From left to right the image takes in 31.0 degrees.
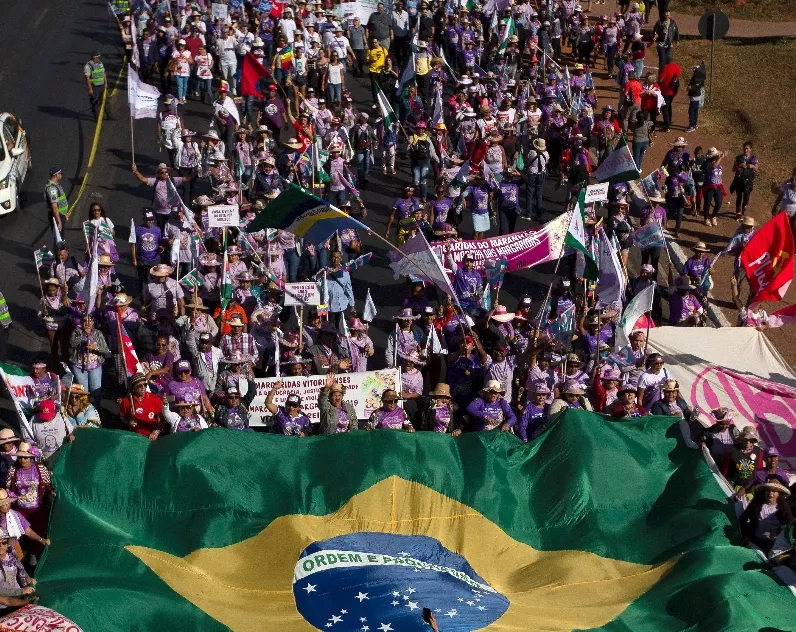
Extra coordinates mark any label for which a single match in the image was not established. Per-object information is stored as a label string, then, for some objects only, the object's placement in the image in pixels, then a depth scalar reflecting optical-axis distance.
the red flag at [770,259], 19.50
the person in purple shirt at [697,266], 21.38
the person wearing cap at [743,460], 15.72
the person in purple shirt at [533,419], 17.08
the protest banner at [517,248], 20.28
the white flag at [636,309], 19.11
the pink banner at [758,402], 16.69
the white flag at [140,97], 26.64
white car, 26.31
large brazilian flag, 13.64
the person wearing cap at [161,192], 23.16
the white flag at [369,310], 20.58
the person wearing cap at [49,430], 16.72
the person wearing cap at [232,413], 17.09
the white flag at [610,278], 19.95
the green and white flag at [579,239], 19.95
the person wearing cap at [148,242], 21.97
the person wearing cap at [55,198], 23.56
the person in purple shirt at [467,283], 20.28
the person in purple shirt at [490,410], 17.03
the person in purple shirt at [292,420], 17.08
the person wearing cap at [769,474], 15.06
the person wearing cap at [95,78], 30.47
